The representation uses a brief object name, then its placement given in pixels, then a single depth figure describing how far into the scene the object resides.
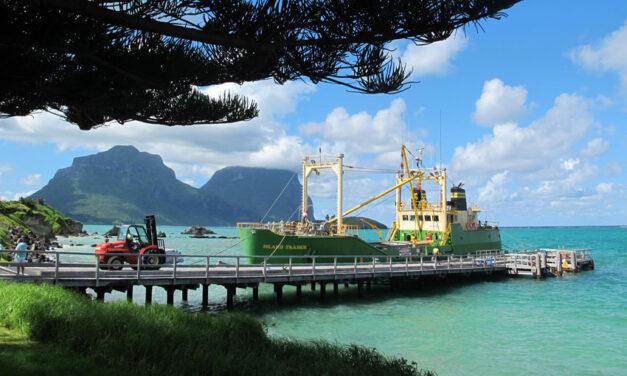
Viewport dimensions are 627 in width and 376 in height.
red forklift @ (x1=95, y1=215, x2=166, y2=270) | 16.14
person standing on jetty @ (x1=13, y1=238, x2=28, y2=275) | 15.23
